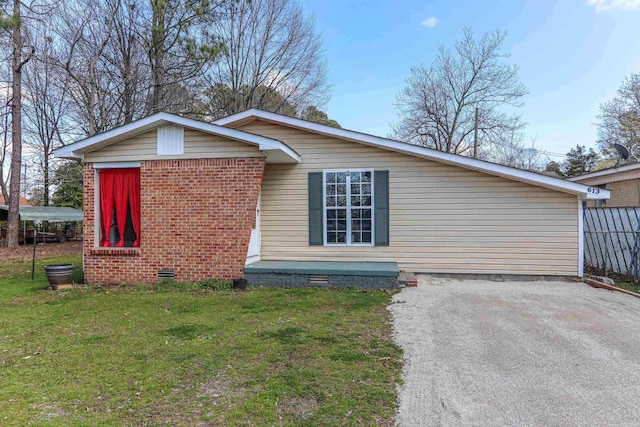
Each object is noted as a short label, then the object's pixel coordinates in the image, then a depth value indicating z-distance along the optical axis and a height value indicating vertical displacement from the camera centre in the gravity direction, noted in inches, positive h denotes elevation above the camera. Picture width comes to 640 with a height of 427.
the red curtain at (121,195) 306.5 +18.9
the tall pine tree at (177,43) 607.8 +290.1
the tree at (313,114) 824.9 +232.3
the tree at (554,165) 1371.1 +190.8
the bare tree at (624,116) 816.3 +229.3
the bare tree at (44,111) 733.9 +250.6
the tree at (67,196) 1093.4 +68.1
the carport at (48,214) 599.6 +8.0
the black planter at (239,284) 279.9 -50.2
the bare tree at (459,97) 834.8 +281.0
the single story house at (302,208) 286.4 +7.4
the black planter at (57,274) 288.2 -43.4
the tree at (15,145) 643.5 +130.6
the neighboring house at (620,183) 395.9 +36.7
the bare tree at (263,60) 712.4 +316.7
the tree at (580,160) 1343.5 +206.9
